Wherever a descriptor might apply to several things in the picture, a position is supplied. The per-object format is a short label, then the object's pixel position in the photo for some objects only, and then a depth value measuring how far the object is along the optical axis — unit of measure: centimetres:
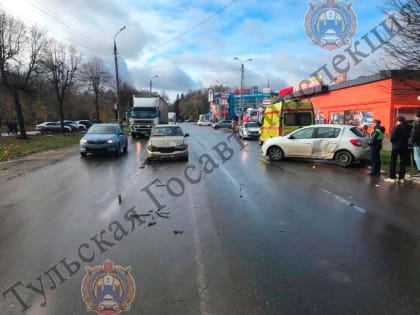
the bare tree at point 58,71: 3234
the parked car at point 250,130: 3056
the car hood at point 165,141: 1399
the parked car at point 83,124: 5078
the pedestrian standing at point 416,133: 927
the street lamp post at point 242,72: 5147
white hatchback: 1278
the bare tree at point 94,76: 5321
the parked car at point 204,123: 8250
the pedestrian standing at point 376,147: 1056
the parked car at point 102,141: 1578
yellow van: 1861
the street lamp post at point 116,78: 3478
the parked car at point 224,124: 5841
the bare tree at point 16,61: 2584
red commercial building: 2250
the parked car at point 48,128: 4518
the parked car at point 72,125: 4828
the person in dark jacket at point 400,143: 968
